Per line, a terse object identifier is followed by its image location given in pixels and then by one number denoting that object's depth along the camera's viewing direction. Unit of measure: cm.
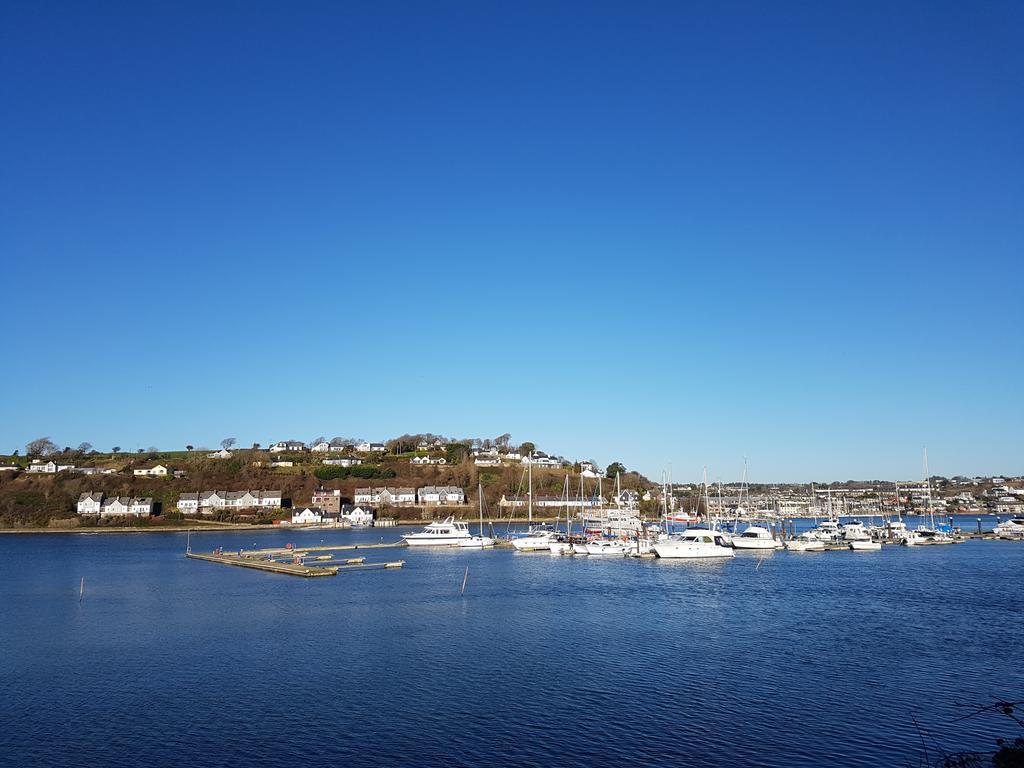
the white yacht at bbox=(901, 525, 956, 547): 9456
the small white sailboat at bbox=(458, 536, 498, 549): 9325
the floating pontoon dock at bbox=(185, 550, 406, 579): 6244
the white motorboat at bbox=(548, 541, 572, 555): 8225
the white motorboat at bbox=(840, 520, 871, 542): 9062
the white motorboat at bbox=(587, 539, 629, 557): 7975
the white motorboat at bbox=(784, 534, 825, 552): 8506
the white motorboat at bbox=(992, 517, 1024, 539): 10862
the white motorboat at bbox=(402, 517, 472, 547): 9519
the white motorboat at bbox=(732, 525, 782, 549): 8538
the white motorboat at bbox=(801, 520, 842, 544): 9118
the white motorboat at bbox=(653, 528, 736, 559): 7406
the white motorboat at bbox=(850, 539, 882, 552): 8450
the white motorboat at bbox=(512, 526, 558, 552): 8675
